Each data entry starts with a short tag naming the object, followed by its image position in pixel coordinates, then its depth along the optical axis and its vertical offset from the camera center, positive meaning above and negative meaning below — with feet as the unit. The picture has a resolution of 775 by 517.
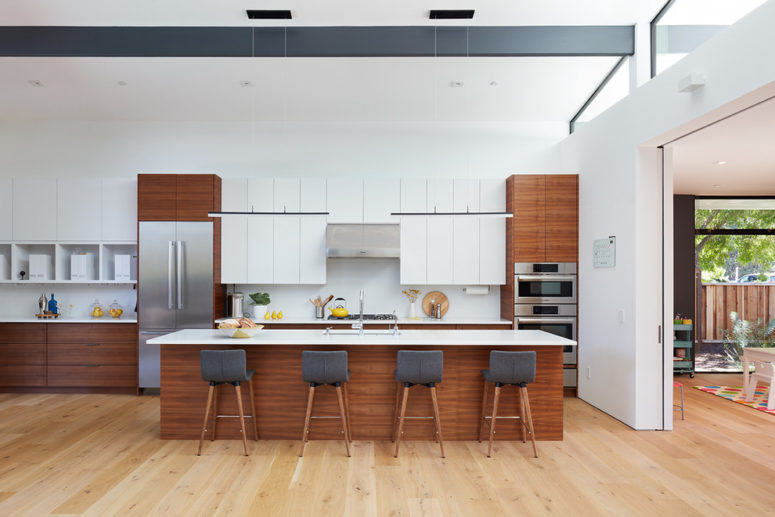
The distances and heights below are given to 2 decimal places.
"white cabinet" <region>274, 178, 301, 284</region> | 20.36 +0.96
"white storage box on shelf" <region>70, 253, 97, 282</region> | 19.98 -0.26
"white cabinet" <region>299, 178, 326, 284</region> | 20.48 +0.40
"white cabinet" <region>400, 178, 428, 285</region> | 20.40 +1.02
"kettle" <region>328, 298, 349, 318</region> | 19.95 -1.93
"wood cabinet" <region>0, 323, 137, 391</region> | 19.33 -3.55
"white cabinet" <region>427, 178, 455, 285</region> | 20.44 +0.66
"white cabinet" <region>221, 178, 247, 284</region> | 20.25 +0.91
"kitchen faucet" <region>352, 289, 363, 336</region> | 14.70 -1.94
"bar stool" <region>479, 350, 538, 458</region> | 12.88 -2.73
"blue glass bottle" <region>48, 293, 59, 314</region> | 20.56 -1.88
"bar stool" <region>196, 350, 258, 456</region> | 12.96 -2.78
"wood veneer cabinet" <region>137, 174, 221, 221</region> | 19.19 +2.41
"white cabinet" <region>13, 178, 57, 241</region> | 19.86 +1.98
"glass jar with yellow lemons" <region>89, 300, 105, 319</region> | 20.35 -2.00
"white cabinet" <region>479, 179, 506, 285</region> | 20.35 +0.87
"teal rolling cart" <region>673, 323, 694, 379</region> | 21.80 -3.62
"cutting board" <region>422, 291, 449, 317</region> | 21.47 -1.57
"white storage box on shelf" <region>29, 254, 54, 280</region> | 19.88 -0.27
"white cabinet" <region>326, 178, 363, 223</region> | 20.39 +2.52
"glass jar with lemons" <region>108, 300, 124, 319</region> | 20.22 -1.97
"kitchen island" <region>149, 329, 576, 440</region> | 14.05 -3.68
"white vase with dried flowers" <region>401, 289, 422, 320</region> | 21.08 -1.56
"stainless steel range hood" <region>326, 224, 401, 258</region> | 19.72 +0.78
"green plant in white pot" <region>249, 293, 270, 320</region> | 20.42 -1.73
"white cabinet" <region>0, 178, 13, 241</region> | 19.85 +1.98
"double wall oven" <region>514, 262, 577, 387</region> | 19.15 -1.34
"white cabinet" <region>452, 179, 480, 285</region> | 20.38 +0.99
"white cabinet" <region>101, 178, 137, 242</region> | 20.02 +1.94
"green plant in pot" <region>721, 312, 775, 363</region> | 22.43 -3.21
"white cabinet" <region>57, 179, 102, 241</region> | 19.86 +1.99
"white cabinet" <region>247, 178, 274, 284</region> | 20.27 +1.07
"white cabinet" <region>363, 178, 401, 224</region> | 20.39 +2.61
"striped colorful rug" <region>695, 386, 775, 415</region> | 17.72 -4.93
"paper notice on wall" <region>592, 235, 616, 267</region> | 16.19 +0.33
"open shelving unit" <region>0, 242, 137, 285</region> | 19.95 +0.04
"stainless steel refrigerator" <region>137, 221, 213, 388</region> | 19.16 -0.99
